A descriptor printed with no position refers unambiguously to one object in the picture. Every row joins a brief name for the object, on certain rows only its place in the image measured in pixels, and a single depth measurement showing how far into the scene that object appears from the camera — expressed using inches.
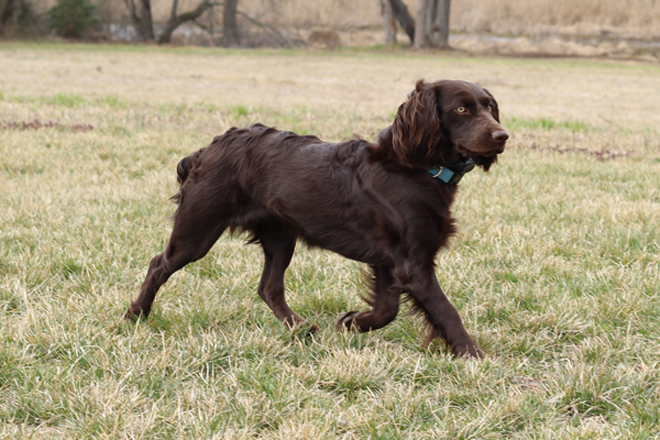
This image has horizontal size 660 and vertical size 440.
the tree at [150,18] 1429.6
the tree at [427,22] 1350.9
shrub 1362.0
